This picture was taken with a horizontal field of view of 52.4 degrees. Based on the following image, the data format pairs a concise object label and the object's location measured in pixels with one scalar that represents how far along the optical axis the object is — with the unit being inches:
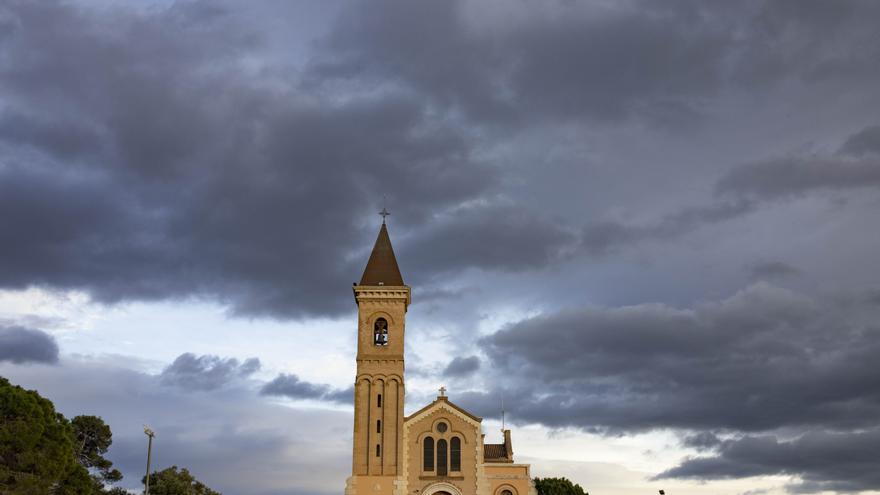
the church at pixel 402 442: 2694.4
